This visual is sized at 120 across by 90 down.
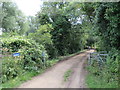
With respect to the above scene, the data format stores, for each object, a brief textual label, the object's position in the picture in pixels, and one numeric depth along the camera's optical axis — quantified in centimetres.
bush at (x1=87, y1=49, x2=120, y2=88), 325
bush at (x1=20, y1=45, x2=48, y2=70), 482
